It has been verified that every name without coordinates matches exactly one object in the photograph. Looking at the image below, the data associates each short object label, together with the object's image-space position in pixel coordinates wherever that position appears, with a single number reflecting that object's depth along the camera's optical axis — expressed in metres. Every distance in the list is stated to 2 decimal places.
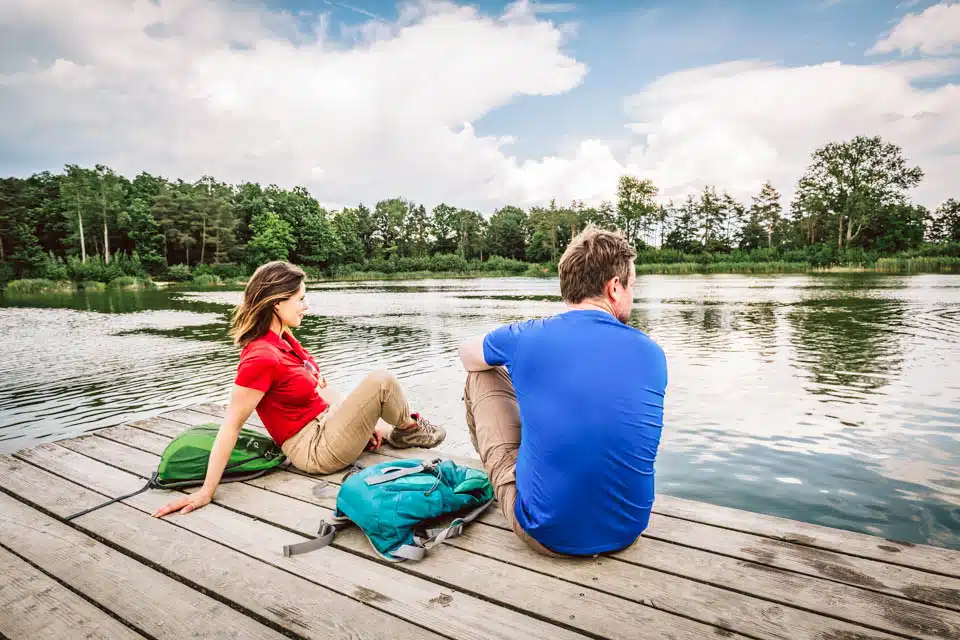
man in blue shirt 1.73
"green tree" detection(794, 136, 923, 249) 51.50
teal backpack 2.05
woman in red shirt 2.76
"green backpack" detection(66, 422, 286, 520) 2.78
